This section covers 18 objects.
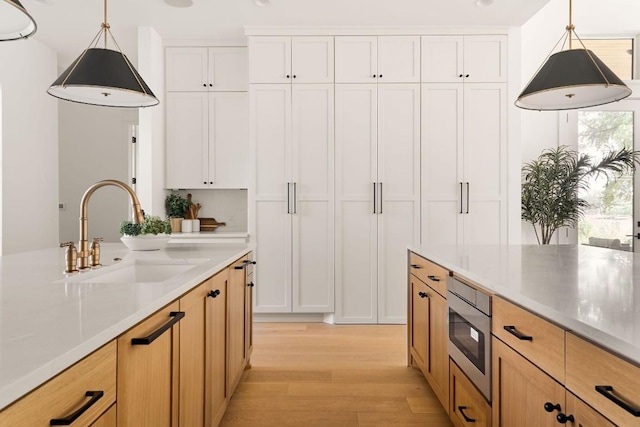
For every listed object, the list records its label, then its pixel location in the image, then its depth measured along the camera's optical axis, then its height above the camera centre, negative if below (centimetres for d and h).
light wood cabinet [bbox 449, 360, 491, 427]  156 -80
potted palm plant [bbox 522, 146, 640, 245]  440 +33
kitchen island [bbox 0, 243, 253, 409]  66 -24
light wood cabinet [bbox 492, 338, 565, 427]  109 -54
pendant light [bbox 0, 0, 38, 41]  128 +60
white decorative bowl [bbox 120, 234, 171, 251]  225 -17
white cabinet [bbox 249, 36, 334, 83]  402 +153
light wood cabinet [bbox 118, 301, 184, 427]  98 -44
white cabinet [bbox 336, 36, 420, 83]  402 +149
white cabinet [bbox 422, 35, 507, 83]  402 +152
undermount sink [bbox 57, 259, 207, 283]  191 -28
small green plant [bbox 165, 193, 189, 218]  441 +6
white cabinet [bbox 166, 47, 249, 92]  429 +149
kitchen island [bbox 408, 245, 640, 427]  87 -35
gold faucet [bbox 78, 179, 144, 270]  164 -2
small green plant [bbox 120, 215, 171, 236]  227 -9
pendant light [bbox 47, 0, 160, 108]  177 +61
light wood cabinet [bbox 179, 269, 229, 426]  144 -57
